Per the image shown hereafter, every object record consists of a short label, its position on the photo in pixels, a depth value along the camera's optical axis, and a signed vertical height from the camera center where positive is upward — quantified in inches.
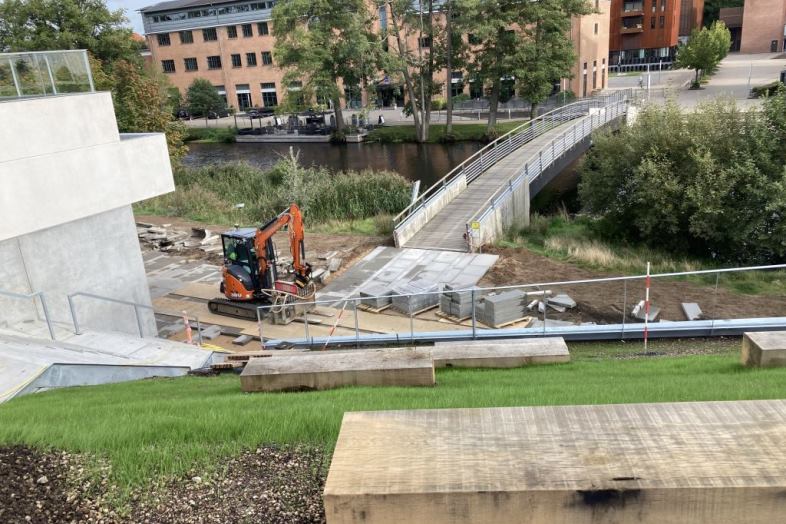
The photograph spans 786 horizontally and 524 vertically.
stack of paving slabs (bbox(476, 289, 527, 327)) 573.9 -216.8
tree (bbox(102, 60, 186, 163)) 1433.3 -23.4
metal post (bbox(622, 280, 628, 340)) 534.9 -198.5
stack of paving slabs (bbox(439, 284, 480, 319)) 611.8 -223.3
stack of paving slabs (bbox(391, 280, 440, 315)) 639.1 -231.8
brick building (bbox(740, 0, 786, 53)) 3671.3 +86.7
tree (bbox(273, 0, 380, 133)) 2005.4 +110.5
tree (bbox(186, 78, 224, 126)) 3102.9 -48.6
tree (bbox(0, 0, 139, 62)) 2026.3 +227.9
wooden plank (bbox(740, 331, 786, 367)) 306.3 -147.6
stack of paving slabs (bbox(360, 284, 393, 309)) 649.0 -235.0
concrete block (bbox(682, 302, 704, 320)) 545.3 -223.7
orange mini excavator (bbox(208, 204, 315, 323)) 650.8 -190.9
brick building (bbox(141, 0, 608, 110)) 3120.1 +187.8
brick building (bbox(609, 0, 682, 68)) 3538.4 +110.7
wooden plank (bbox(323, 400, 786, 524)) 120.9 -81.5
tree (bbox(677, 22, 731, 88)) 2722.2 -15.4
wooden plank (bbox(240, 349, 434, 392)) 289.5 -134.2
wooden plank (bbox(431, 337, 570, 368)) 363.3 -165.6
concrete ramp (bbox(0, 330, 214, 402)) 378.3 -174.2
